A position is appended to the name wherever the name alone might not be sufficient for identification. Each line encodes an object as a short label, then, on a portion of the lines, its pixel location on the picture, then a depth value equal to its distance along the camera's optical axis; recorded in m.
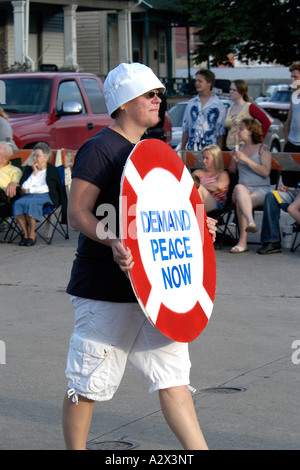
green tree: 34.84
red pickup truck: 14.21
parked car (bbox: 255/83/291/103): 41.36
